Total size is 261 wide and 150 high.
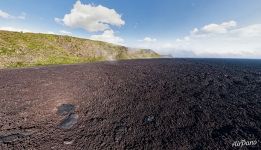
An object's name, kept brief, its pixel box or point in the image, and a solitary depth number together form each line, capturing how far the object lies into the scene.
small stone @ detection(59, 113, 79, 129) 5.29
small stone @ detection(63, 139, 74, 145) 4.40
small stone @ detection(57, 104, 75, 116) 6.16
